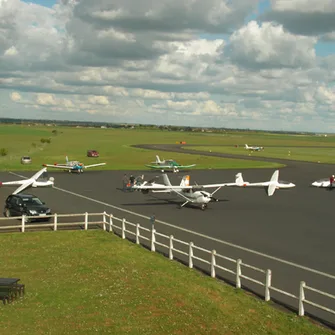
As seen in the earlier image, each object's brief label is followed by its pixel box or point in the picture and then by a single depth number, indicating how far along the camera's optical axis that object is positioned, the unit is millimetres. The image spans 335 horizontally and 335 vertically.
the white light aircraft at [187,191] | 39219
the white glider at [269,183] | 38031
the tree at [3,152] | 108325
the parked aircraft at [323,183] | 58569
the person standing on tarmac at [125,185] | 52688
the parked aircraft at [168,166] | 78125
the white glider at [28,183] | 32231
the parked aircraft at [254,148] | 142350
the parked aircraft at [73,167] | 71706
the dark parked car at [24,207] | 31717
